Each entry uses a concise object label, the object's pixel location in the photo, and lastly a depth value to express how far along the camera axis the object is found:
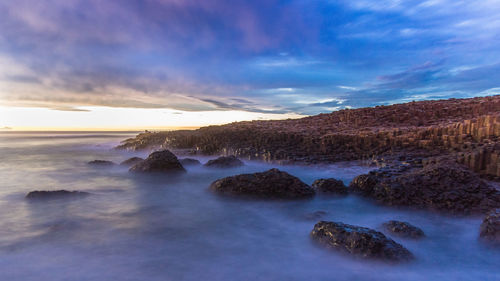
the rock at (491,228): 4.04
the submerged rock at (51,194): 6.93
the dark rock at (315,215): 5.43
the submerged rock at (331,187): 6.71
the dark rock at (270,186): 6.55
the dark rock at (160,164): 9.75
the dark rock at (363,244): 3.56
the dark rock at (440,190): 5.31
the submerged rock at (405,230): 4.32
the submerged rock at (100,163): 12.26
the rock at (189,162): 11.52
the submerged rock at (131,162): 11.63
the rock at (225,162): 10.82
